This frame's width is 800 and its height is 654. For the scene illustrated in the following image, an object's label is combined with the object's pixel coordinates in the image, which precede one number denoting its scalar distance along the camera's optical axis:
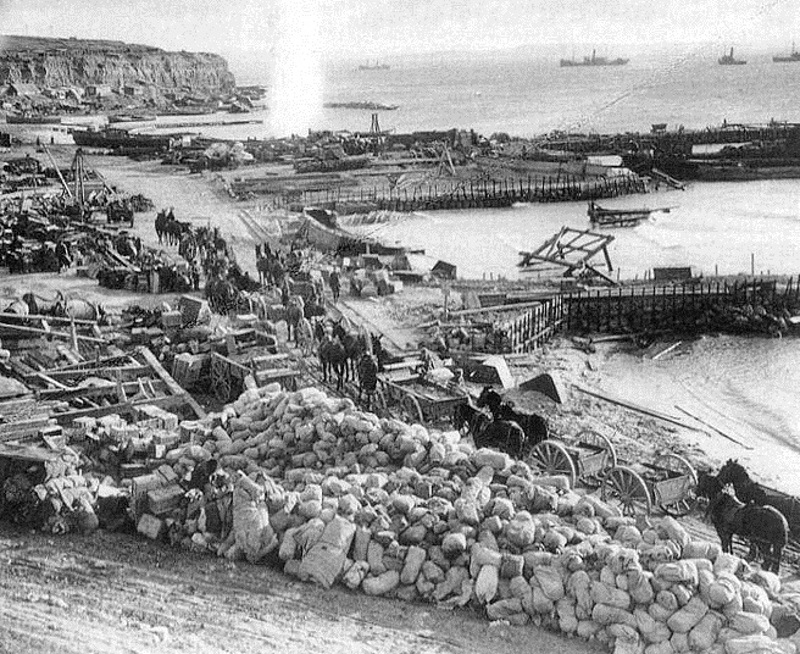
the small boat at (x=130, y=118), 103.36
